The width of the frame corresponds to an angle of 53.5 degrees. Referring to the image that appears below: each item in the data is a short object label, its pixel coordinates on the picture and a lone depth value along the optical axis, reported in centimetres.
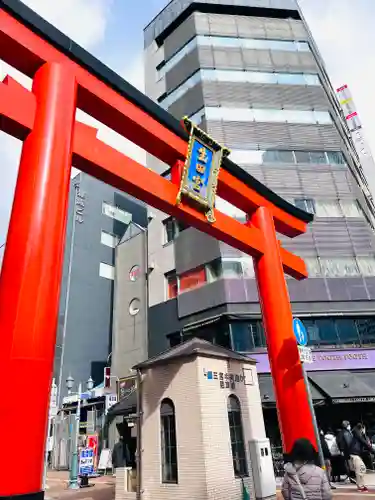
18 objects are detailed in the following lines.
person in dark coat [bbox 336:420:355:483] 909
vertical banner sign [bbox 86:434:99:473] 1480
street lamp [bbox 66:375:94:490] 1303
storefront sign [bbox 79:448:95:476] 1359
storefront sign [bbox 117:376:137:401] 1716
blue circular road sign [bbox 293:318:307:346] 743
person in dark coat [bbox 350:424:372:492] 840
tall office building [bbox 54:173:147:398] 2431
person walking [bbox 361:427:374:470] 1148
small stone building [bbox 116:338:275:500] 671
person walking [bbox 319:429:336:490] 927
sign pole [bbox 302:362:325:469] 629
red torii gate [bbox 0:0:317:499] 384
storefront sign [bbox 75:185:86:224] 2781
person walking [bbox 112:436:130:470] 923
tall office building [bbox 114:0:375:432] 1612
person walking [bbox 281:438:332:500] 330
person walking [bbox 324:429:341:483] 970
